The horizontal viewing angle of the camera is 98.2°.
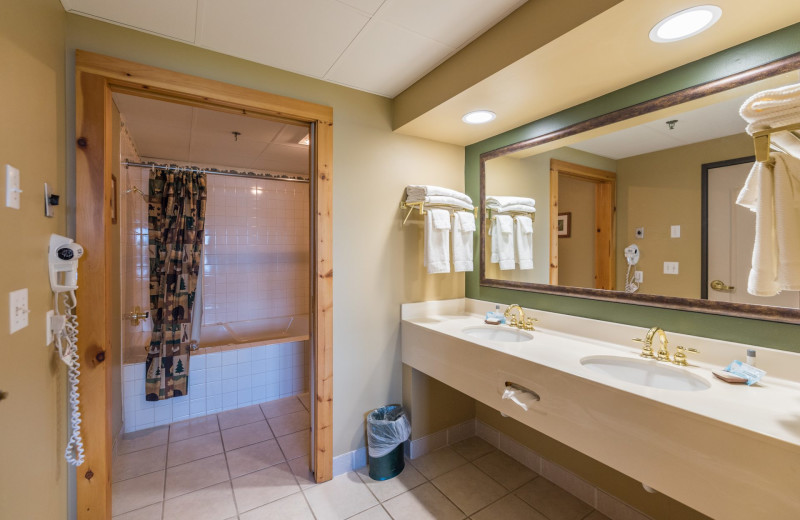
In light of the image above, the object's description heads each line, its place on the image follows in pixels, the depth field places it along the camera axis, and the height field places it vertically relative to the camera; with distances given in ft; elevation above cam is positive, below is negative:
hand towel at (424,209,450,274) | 6.96 +0.35
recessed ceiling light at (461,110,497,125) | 6.27 +2.60
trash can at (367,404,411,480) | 6.51 -3.55
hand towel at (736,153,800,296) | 3.05 +0.26
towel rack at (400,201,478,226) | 7.00 +1.07
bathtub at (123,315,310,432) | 8.29 -3.23
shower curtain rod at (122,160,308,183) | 9.97 +2.53
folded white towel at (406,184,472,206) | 6.91 +1.33
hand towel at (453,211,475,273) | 7.27 +0.36
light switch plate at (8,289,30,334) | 3.08 -0.47
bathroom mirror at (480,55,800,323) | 4.25 +0.80
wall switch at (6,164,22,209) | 3.05 +0.64
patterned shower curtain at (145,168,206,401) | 8.59 -0.06
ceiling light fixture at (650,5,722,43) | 3.61 +2.55
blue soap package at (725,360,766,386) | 3.71 -1.26
